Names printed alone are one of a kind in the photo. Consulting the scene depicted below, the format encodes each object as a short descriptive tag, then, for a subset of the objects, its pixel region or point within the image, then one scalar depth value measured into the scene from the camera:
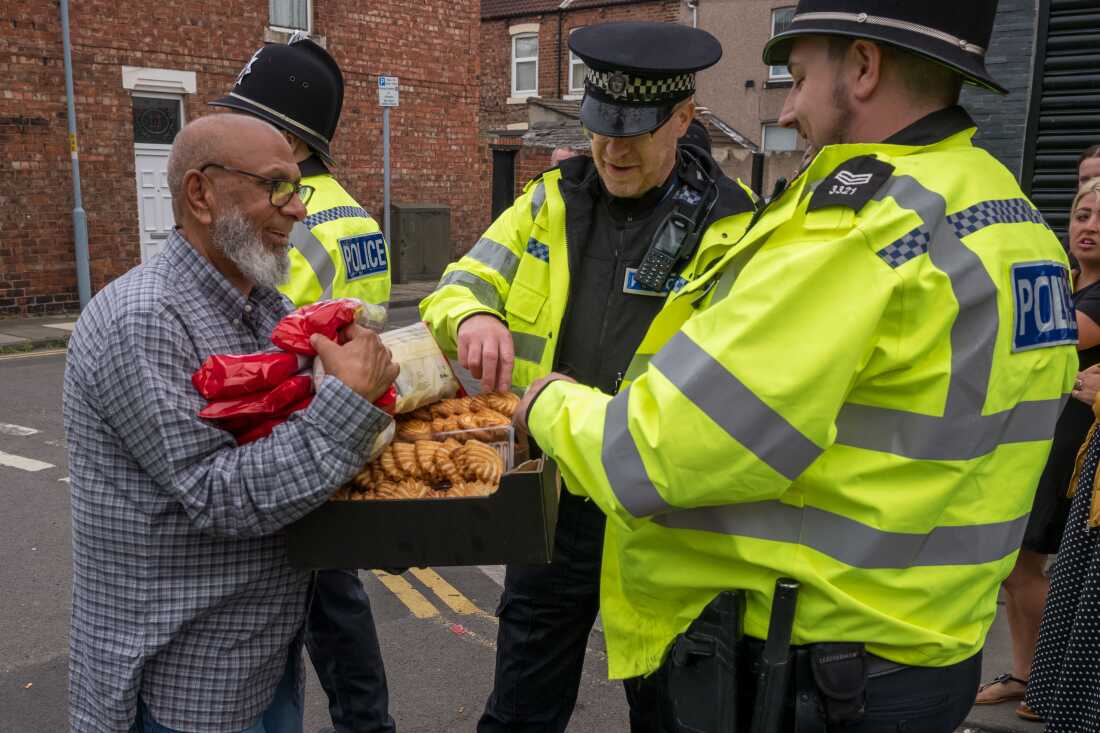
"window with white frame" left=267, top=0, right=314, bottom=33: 15.40
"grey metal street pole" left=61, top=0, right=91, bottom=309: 12.43
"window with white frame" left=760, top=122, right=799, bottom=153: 21.64
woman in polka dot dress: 3.13
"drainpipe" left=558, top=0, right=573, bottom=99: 24.08
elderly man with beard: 1.89
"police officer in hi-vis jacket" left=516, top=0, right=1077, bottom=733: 1.55
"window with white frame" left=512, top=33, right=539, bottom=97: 25.47
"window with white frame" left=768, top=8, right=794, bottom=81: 20.75
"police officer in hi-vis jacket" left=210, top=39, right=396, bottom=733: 3.27
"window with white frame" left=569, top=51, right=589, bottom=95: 23.98
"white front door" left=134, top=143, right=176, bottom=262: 14.25
